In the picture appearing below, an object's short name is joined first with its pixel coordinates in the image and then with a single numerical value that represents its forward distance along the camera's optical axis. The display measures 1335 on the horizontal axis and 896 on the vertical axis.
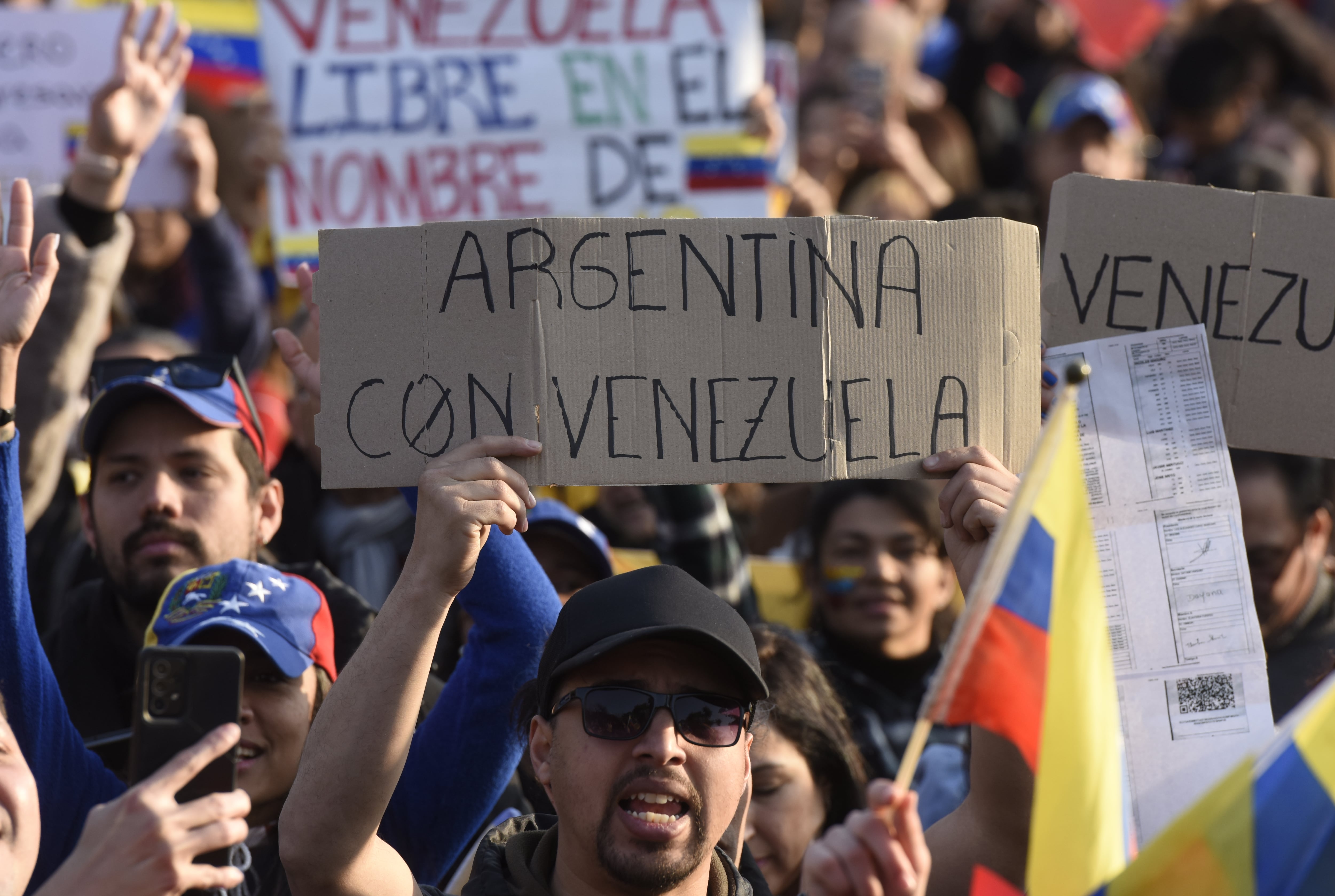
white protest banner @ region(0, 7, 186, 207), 9.82
